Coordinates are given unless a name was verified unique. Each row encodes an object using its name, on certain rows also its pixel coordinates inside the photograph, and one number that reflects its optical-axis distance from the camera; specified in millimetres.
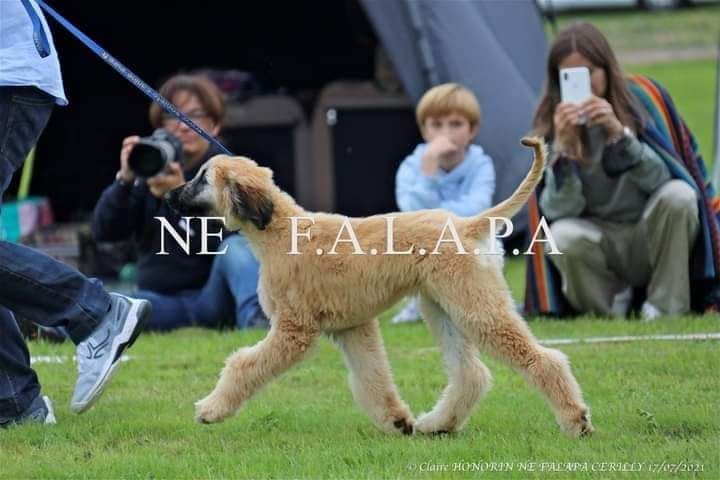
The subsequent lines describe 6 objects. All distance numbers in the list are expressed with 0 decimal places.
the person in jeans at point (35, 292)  8922
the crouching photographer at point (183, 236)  13000
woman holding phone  12914
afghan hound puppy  8320
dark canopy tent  20375
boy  13687
